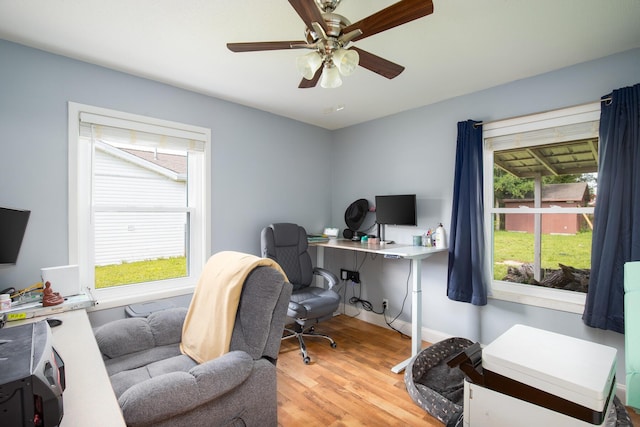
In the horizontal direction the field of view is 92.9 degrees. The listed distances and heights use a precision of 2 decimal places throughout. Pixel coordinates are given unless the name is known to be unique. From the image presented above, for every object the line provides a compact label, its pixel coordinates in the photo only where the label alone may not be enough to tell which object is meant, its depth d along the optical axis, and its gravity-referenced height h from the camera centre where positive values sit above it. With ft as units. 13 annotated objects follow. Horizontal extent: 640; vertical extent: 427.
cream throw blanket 5.05 -1.73
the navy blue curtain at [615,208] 6.44 +0.09
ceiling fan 3.97 +2.59
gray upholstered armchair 3.78 -2.39
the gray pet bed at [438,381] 6.16 -4.03
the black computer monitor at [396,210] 10.23 +0.01
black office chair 8.95 -2.15
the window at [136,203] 7.54 +0.13
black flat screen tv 5.53 -0.48
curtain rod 6.84 +2.55
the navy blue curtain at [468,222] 8.67 -0.33
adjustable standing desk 8.07 -1.89
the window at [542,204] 7.69 +0.21
